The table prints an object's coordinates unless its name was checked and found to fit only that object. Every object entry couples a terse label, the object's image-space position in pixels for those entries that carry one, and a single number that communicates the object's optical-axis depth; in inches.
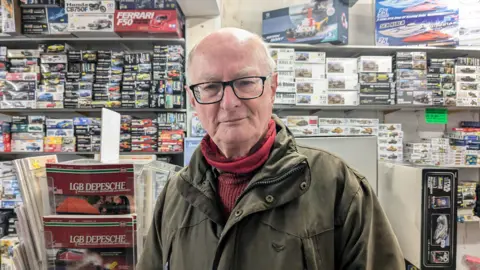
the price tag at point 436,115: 119.7
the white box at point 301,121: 110.5
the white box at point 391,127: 112.0
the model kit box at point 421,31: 111.5
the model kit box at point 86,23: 105.9
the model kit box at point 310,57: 111.6
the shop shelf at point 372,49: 112.8
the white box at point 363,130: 111.5
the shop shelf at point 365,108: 113.6
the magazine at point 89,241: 47.4
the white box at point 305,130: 110.6
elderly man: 30.5
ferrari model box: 105.2
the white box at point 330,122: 111.7
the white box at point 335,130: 111.6
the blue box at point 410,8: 111.3
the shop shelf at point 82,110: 111.0
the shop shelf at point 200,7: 103.3
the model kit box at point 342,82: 111.5
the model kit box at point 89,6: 105.7
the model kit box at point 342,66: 112.1
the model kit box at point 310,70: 111.8
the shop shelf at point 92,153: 109.7
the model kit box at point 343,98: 111.5
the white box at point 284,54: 108.3
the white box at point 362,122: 112.0
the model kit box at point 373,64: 110.7
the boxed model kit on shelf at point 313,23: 108.4
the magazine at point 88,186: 48.7
